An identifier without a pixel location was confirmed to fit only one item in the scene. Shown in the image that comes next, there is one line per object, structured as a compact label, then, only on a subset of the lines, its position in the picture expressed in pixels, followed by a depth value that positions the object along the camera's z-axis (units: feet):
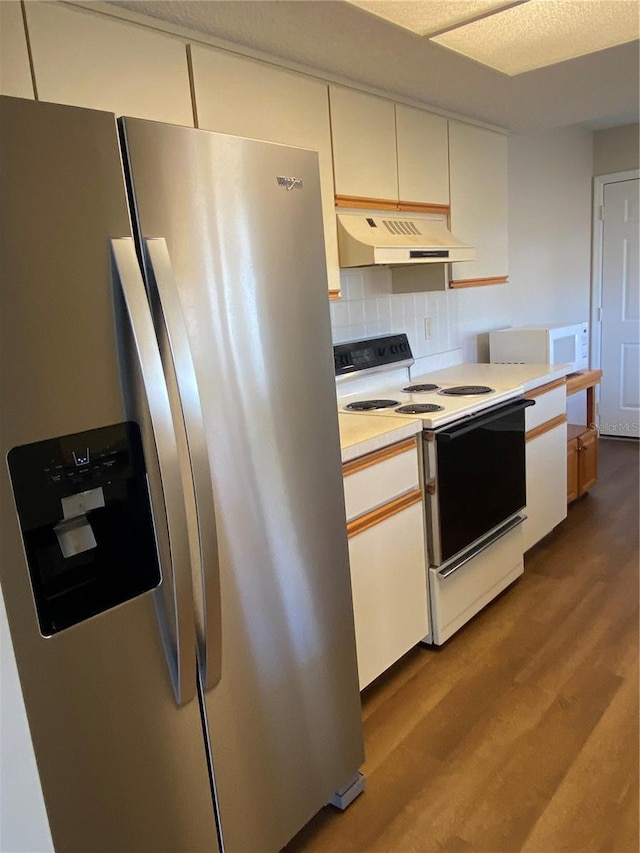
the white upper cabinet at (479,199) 10.25
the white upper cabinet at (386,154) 7.93
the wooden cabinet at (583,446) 12.49
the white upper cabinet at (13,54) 4.74
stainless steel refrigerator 3.49
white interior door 16.71
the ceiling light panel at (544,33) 6.74
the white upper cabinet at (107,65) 4.96
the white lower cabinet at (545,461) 10.36
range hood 7.88
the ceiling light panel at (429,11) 6.17
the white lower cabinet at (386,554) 6.91
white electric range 7.93
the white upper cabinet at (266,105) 6.26
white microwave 11.97
